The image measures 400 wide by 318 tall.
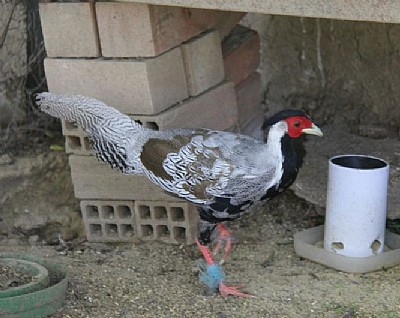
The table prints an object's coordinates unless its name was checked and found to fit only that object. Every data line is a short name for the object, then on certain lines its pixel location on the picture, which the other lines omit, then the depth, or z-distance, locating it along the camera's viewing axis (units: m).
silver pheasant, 3.07
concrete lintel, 2.75
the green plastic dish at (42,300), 2.89
